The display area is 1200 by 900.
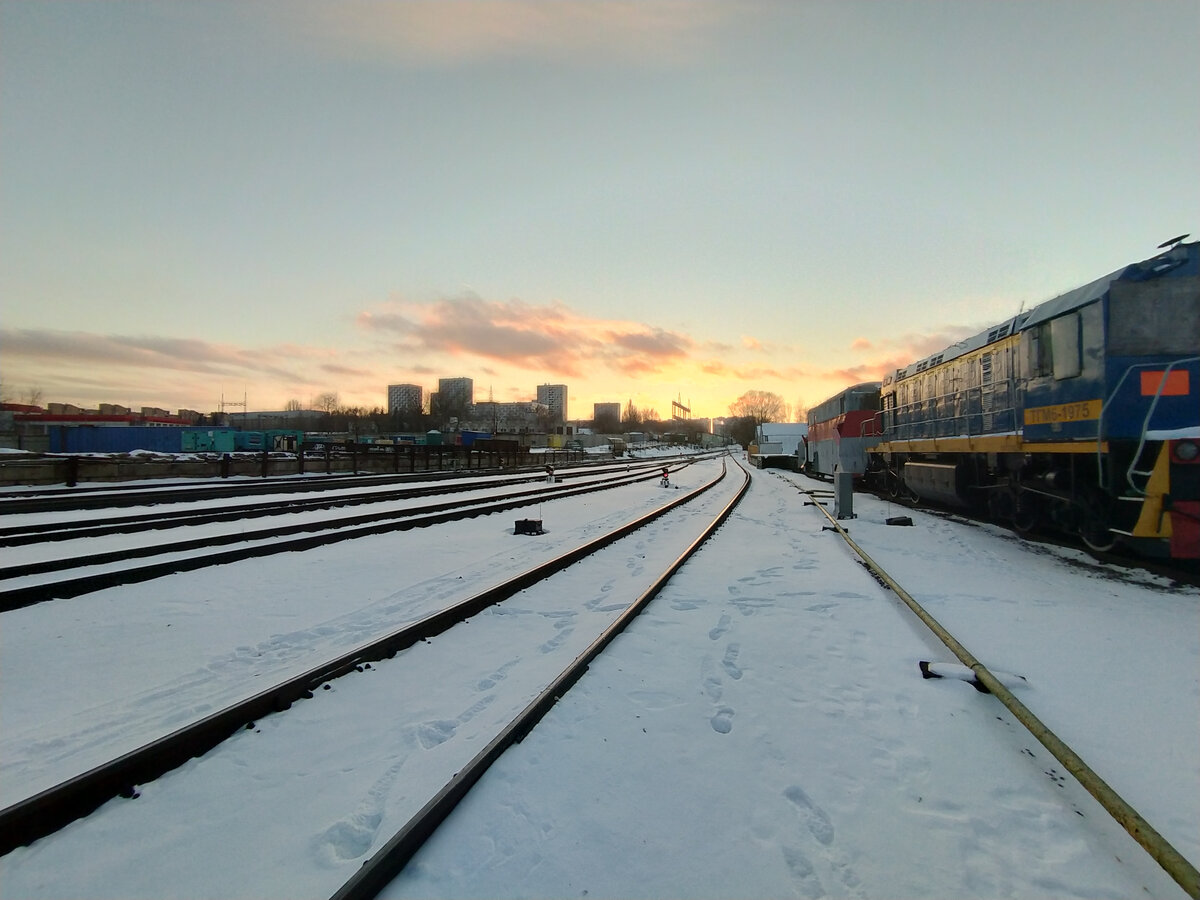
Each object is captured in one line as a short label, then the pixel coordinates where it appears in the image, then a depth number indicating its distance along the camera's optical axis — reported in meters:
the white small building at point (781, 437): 45.66
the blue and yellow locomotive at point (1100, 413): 7.07
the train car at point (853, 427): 20.39
